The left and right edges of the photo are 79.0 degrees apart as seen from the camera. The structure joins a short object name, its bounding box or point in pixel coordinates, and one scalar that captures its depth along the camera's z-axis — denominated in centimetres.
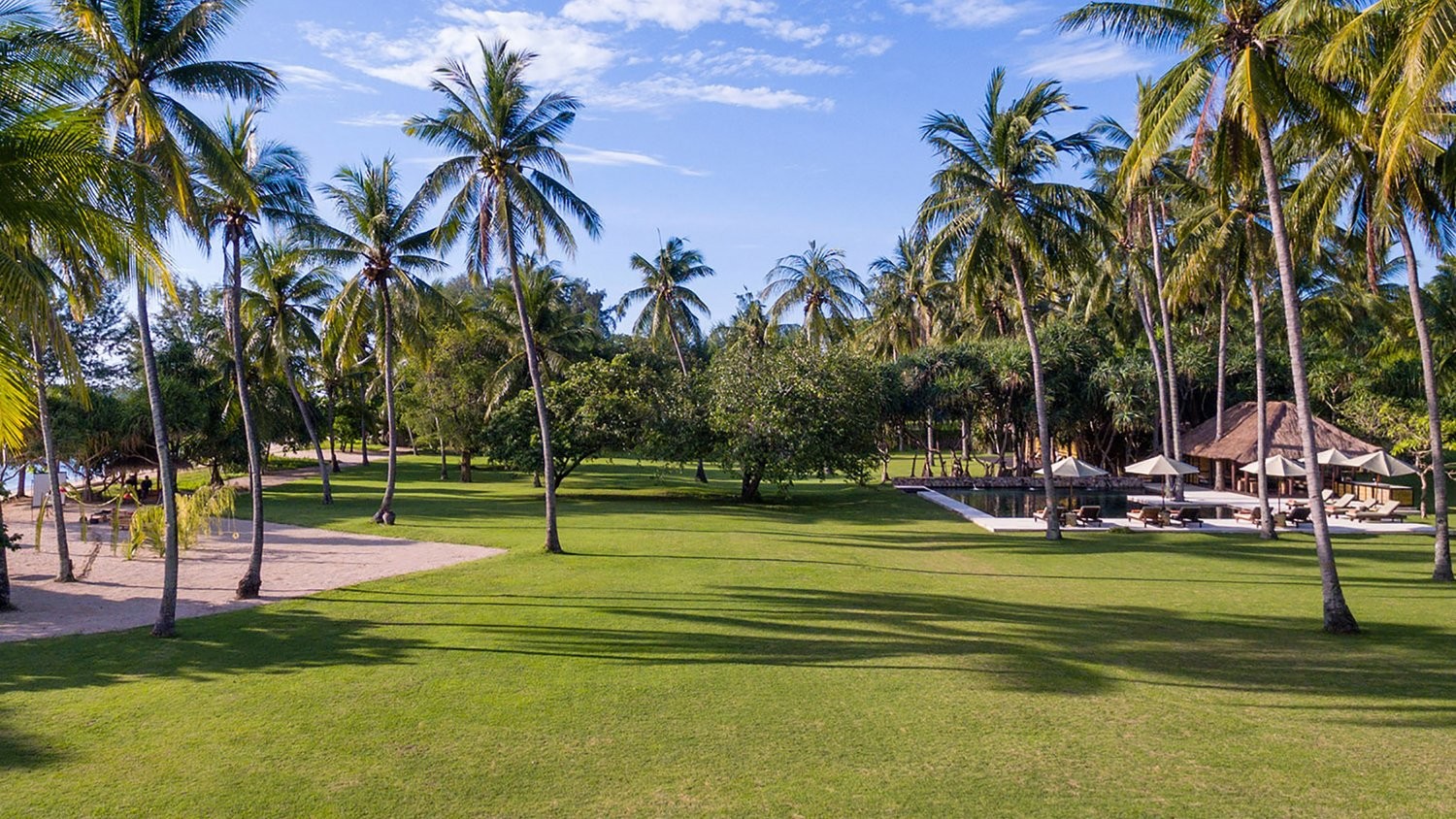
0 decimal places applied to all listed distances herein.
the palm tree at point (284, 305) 2748
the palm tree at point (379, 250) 2366
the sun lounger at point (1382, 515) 2522
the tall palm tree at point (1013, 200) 2120
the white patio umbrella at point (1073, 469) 2686
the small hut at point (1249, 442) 3159
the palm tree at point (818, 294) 4175
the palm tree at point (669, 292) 4156
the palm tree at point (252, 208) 1477
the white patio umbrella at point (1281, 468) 2453
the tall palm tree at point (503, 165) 1895
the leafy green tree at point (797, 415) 2945
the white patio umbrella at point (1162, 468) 2642
